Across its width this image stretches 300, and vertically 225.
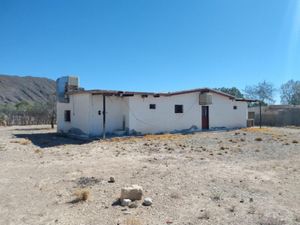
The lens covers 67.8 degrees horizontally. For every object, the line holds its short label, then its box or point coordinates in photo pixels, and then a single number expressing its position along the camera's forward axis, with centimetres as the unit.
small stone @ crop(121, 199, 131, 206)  427
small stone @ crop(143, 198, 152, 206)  430
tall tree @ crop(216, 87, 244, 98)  4114
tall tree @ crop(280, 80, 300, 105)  4591
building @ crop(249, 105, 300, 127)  2392
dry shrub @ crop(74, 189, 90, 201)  452
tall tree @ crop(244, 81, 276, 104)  4770
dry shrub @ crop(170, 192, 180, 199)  463
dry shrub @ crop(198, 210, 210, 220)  383
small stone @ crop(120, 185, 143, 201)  443
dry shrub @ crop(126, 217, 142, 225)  363
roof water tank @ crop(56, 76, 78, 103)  1557
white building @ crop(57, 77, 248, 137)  1413
